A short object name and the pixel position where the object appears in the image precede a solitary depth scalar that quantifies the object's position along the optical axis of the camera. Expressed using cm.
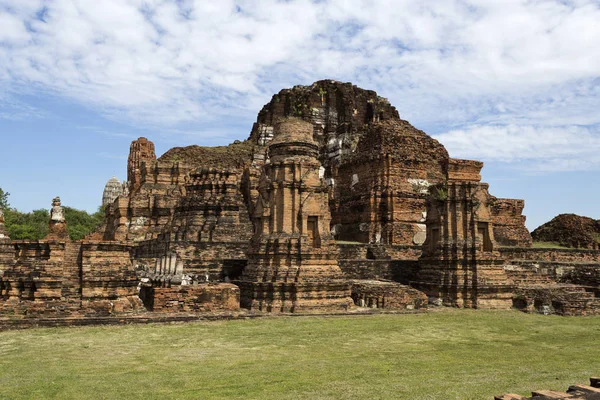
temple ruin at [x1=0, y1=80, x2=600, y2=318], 1505
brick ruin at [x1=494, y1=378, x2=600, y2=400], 582
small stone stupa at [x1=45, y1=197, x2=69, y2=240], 2131
